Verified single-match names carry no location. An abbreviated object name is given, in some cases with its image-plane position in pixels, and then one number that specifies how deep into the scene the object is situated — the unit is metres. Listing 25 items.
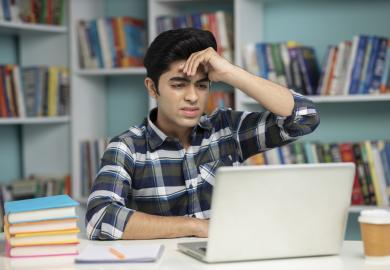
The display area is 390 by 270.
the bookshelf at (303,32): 3.48
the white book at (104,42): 3.79
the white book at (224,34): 3.52
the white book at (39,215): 1.75
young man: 2.23
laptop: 1.59
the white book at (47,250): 1.72
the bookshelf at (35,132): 3.93
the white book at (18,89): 3.67
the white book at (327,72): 3.36
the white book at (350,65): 3.29
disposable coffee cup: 1.65
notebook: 1.64
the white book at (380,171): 3.29
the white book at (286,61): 3.40
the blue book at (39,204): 1.75
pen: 1.65
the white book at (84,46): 3.84
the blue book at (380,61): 3.27
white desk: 1.61
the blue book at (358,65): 3.29
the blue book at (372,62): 3.27
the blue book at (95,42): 3.80
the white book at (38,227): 1.74
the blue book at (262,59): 3.45
